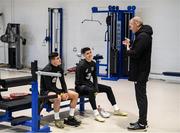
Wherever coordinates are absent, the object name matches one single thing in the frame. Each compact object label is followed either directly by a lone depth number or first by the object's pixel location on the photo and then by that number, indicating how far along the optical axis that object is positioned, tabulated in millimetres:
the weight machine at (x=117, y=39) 9617
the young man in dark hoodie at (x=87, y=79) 5457
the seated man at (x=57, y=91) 5086
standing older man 4816
